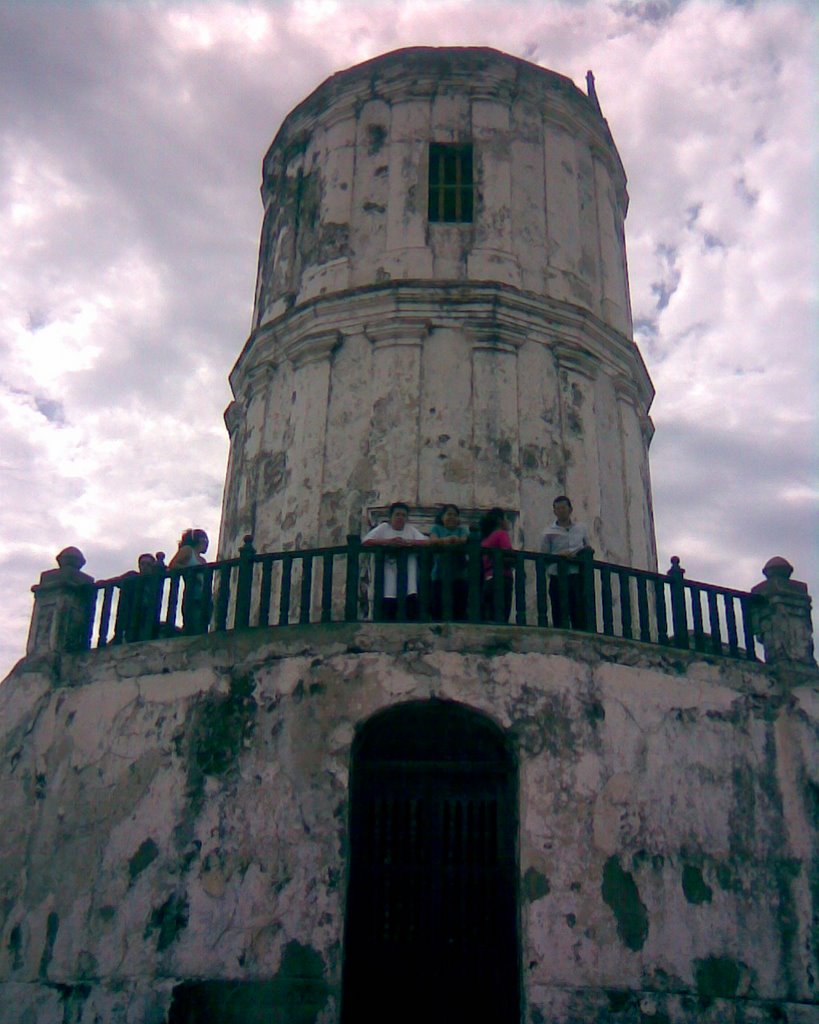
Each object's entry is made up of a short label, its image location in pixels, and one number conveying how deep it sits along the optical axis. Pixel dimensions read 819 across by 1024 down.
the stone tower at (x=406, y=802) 9.73
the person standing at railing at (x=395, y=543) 11.25
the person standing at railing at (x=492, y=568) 11.32
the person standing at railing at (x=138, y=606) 11.88
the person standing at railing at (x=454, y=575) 11.11
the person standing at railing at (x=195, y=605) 11.59
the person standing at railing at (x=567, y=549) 11.45
